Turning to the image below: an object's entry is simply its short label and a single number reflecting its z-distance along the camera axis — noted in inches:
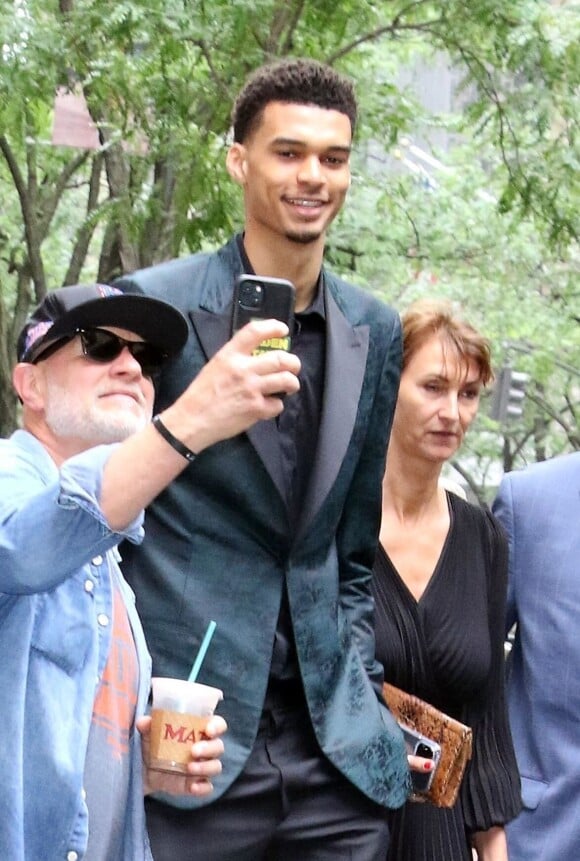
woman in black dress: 158.7
